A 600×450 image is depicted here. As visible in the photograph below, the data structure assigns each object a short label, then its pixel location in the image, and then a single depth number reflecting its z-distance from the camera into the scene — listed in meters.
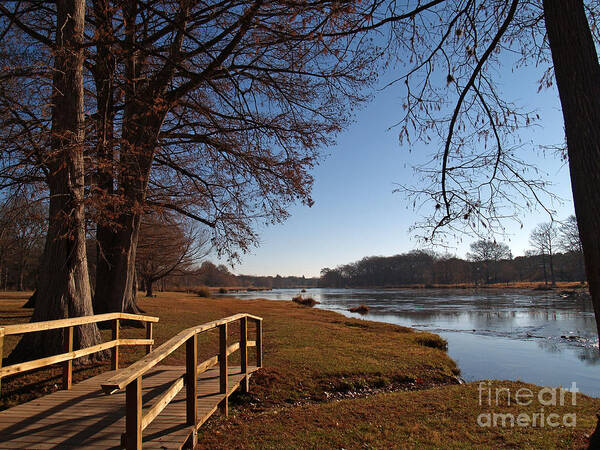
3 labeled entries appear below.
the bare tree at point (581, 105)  3.24
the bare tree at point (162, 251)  25.41
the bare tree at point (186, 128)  7.45
